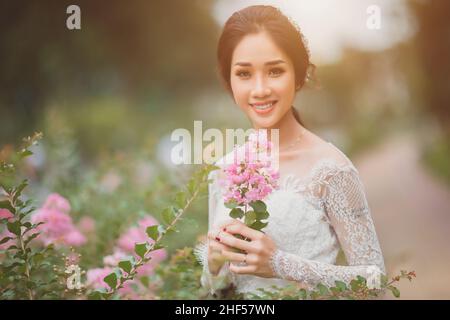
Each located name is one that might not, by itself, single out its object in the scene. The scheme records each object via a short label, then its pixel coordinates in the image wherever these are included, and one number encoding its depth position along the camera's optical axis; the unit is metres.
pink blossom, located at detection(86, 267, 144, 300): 2.04
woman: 1.88
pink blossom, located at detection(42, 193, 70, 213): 2.12
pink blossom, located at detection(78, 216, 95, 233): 2.35
